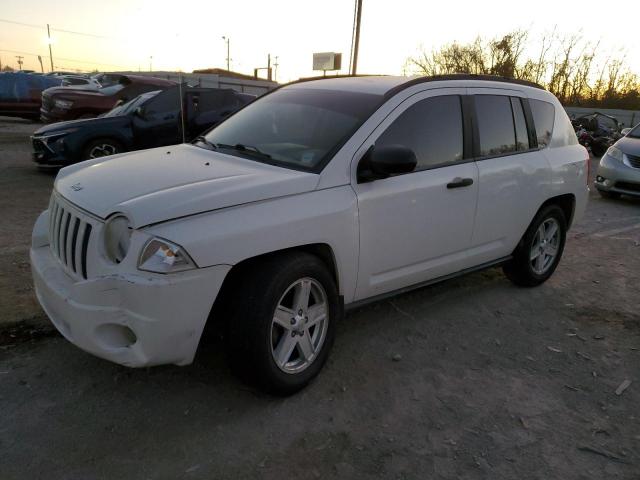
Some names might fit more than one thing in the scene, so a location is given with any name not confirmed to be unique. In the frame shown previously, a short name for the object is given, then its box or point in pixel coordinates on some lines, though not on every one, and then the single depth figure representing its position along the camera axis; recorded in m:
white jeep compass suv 2.52
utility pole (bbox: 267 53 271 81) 55.38
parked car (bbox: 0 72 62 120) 18.28
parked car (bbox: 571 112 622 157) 18.22
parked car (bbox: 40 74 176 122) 11.84
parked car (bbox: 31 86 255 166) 8.69
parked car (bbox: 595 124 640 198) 9.68
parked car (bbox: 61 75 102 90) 25.82
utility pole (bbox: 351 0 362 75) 21.17
